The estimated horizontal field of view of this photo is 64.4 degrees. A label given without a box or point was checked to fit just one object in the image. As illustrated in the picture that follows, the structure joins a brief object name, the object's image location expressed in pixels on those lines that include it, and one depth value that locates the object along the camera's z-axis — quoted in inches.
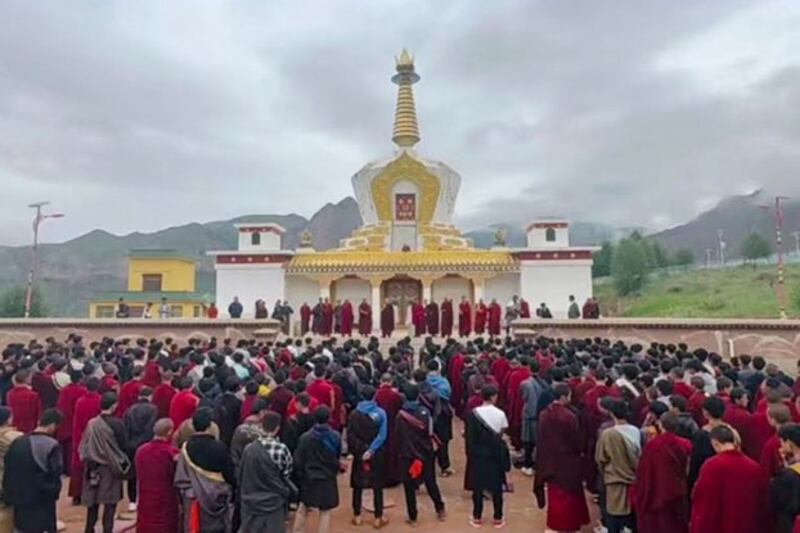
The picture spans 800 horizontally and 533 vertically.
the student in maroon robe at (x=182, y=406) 285.4
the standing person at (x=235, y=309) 931.3
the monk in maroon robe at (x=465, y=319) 870.4
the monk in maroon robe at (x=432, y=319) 872.3
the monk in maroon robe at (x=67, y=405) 333.1
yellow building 1731.1
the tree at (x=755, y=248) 2659.9
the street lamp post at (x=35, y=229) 1109.1
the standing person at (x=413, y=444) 285.4
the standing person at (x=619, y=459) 243.6
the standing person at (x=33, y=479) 221.0
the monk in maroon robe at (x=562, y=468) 261.6
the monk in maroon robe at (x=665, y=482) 216.7
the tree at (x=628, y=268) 2213.3
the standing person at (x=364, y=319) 861.8
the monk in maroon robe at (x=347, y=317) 860.6
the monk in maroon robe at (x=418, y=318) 864.9
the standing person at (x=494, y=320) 858.8
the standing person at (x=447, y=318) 862.5
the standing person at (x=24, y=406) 314.2
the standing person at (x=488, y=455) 286.4
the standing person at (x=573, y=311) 914.1
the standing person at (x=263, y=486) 220.4
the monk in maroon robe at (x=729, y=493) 183.5
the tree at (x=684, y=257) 3088.1
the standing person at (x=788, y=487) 168.6
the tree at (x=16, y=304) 1763.0
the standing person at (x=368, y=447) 282.0
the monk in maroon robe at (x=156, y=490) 229.9
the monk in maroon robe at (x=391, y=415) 303.7
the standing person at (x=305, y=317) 906.1
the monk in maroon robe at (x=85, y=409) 301.4
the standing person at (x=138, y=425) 281.0
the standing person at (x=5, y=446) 226.2
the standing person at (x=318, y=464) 249.8
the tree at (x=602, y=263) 2684.5
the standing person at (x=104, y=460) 258.7
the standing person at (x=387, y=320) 868.6
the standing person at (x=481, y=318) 866.1
